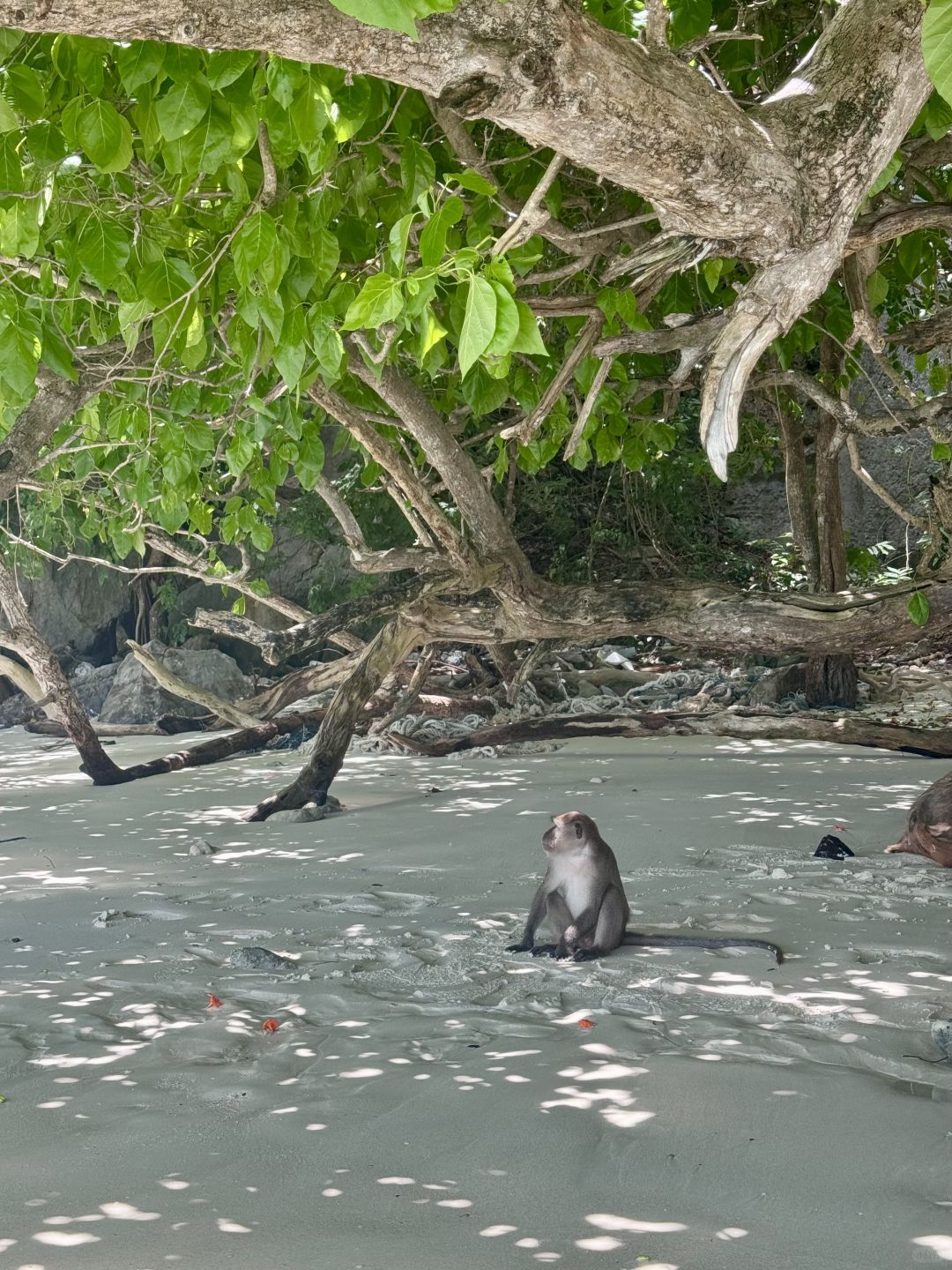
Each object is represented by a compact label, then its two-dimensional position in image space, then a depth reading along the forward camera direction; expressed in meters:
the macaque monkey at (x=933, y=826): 4.95
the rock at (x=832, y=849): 5.19
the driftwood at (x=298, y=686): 9.80
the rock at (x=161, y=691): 13.43
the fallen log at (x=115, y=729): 12.19
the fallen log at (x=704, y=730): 7.78
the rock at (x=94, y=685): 14.62
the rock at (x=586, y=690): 11.28
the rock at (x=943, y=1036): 3.06
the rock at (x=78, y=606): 16.44
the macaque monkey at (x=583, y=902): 4.09
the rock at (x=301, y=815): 6.77
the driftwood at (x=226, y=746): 9.05
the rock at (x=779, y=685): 10.38
